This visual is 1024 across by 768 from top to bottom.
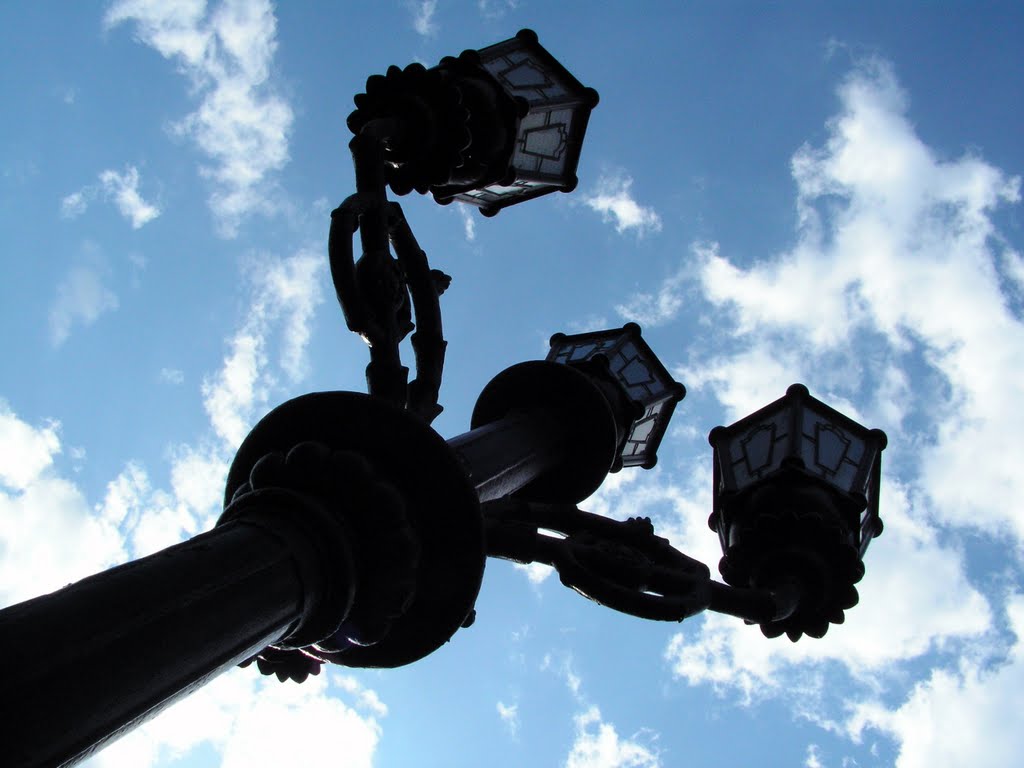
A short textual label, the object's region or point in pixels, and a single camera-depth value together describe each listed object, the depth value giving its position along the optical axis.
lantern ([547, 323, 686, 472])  6.93
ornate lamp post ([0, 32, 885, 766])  2.48
